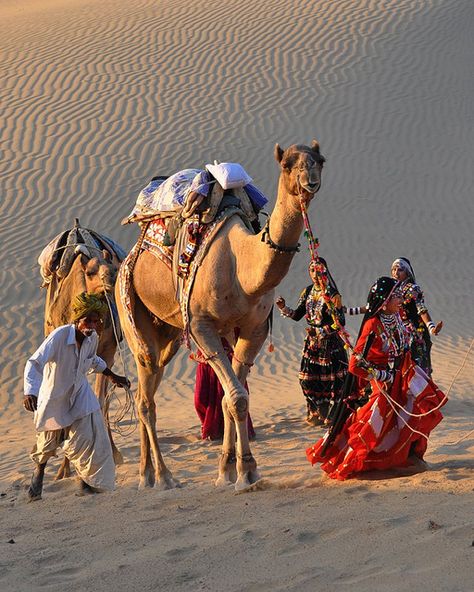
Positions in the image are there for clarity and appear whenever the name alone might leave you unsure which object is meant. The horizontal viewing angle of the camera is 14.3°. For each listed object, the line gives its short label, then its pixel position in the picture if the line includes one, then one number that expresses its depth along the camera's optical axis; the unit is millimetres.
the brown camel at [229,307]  10915
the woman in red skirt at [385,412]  12308
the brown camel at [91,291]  15502
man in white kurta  12543
